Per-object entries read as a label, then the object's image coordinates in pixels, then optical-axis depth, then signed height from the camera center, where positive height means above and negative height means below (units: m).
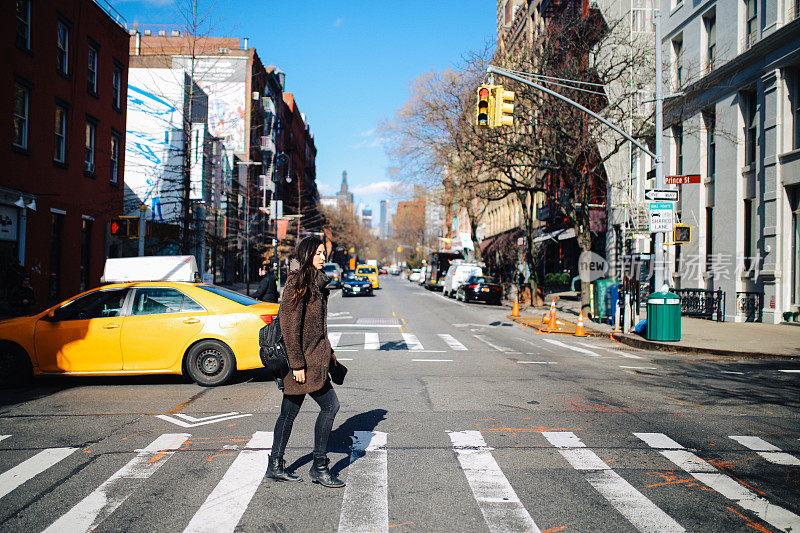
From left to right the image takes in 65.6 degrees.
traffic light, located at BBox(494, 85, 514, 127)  15.40 +4.29
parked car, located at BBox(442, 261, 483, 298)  40.47 +0.17
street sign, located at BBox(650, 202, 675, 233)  16.64 +1.74
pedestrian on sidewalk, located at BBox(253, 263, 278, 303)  14.05 -0.36
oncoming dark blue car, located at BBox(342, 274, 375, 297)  39.91 -0.83
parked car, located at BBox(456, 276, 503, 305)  34.88 -0.81
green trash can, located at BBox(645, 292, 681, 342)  15.66 -0.96
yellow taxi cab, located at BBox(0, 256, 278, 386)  9.07 -1.00
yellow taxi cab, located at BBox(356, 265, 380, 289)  53.80 +0.20
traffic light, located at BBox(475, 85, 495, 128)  15.16 +4.22
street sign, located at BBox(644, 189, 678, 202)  16.69 +2.28
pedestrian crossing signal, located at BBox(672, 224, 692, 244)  16.78 +1.27
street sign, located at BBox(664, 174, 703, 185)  15.97 +2.65
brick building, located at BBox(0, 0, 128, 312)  19.17 +4.54
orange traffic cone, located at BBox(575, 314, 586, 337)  18.61 -1.57
